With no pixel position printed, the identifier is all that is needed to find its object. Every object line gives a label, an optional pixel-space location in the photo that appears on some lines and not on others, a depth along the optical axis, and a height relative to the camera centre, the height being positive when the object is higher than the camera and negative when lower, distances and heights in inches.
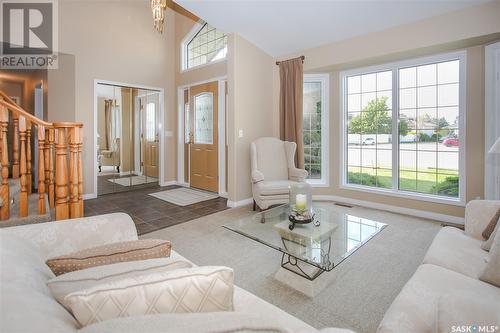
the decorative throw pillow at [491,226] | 67.4 -17.8
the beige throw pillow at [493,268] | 48.4 -20.8
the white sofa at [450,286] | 32.1 -23.4
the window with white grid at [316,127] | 182.4 +22.9
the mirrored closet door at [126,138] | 199.9 +18.6
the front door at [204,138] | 203.3 +17.8
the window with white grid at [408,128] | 139.5 +18.3
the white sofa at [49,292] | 20.4 -13.3
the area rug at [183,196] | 180.9 -27.2
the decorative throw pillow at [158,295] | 24.0 -13.1
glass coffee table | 71.7 -24.8
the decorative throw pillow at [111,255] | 33.9 -13.2
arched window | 203.0 +93.8
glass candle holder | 91.4 -16.6
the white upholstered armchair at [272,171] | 145.9 -7.4
